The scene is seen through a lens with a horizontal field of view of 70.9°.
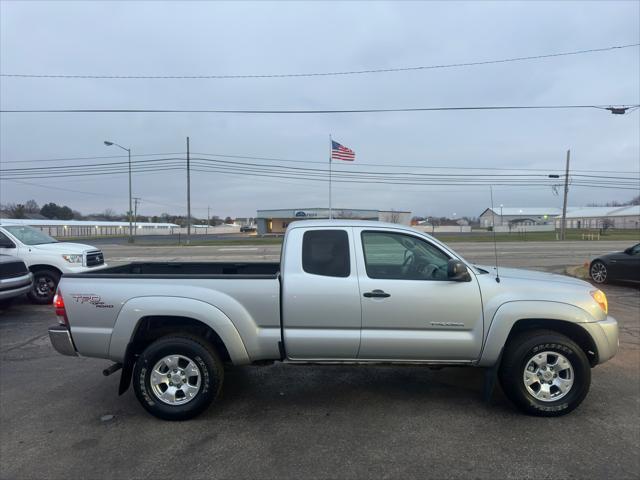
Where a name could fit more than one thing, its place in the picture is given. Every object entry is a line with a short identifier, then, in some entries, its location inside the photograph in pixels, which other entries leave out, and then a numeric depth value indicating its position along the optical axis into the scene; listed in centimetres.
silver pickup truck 409
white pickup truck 969
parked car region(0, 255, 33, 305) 809
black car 1175
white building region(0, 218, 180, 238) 7732
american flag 2636
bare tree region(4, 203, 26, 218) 9338
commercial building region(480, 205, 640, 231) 9735
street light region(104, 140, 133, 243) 3575
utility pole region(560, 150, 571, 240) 4043
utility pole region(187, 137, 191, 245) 4006
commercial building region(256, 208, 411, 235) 5057
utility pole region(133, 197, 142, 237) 9634
